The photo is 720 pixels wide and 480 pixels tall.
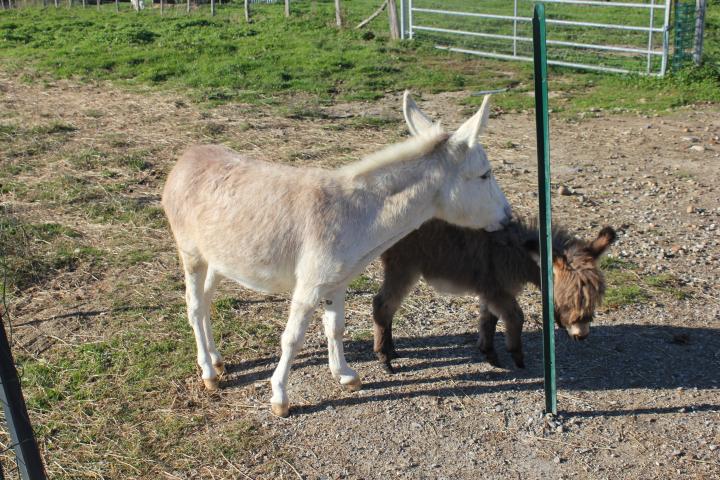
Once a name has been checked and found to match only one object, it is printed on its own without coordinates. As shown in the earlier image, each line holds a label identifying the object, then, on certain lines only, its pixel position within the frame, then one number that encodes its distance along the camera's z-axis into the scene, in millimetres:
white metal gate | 14695
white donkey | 4270
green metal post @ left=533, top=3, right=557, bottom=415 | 3768
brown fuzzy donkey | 4812
